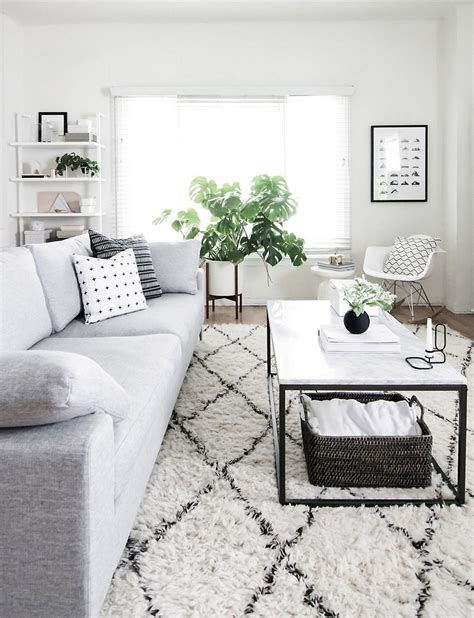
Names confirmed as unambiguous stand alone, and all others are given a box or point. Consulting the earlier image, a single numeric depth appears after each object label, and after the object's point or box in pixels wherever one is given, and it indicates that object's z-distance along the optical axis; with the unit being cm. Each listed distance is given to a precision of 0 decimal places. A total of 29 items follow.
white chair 528
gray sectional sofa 128
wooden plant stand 560
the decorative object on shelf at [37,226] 586
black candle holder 217
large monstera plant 546
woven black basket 211
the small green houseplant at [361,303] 251
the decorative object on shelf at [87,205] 587
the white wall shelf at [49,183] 578
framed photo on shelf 593
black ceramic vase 254
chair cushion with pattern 542
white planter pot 561
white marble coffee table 201
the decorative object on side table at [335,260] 576
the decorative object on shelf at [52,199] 610
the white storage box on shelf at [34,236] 580
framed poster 604
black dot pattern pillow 314
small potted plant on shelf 580
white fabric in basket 225
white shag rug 153
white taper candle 227
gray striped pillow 354
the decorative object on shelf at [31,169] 586
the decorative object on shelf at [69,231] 592
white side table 568
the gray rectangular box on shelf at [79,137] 576
